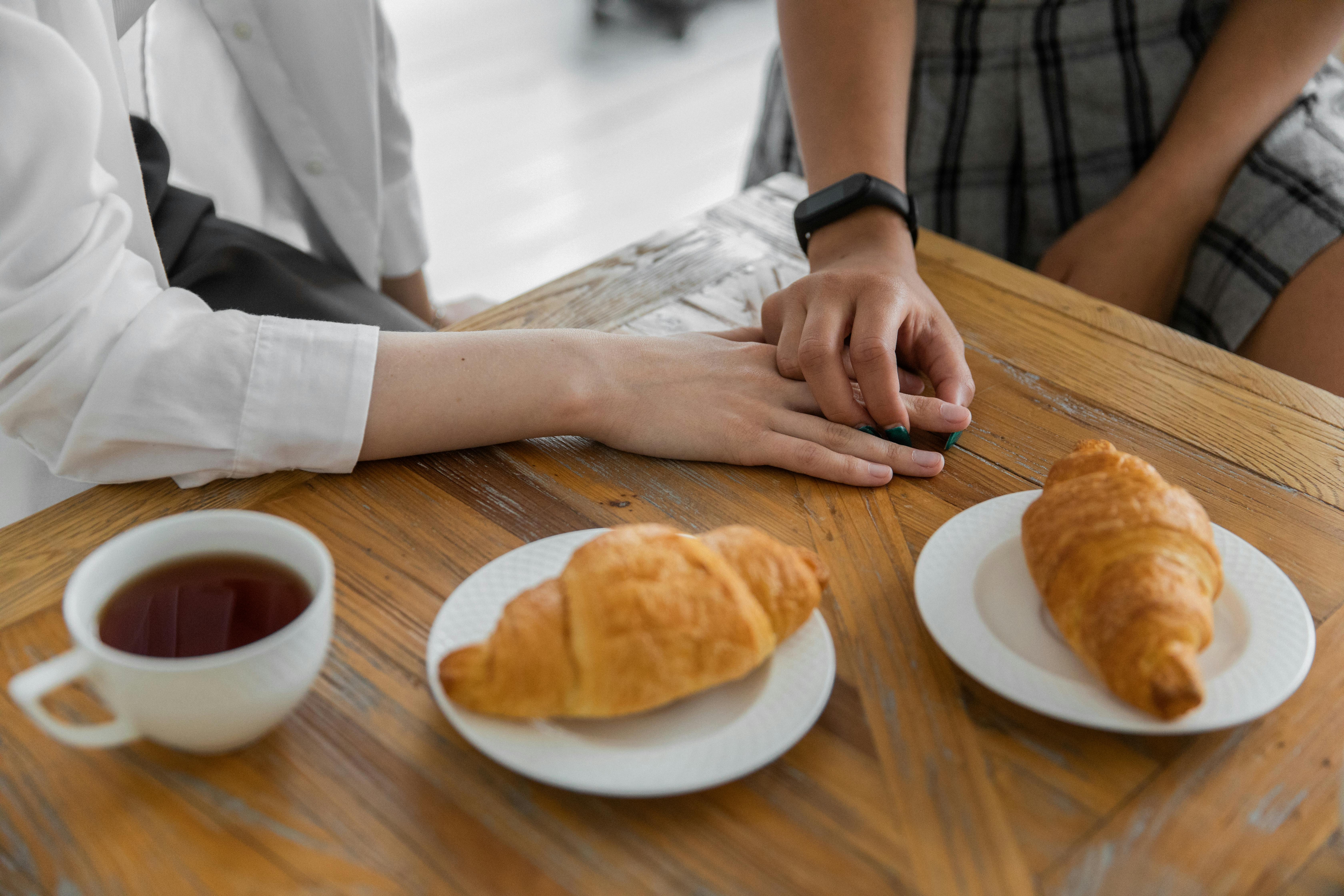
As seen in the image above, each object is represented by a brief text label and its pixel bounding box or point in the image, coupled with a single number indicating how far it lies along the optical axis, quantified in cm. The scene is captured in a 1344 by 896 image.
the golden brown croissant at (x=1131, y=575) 46
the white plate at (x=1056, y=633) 47
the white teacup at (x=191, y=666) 39
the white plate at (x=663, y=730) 42
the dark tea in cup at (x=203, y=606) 44
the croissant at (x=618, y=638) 44
